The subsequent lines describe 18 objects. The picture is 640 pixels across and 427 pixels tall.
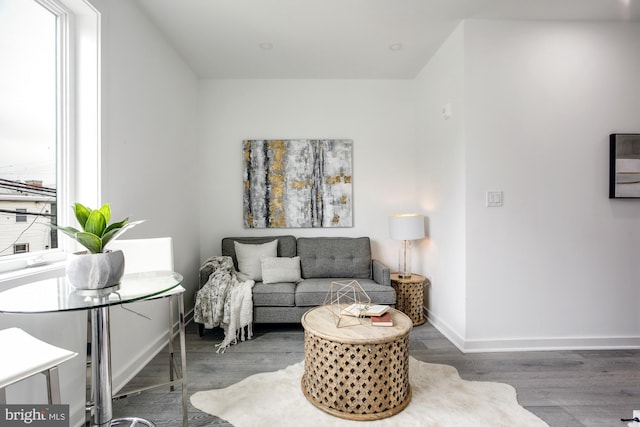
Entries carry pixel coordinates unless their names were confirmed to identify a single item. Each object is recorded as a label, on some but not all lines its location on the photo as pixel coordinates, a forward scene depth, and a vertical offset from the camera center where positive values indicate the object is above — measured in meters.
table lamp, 3.32 -0.17
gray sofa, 3.02 -0.69
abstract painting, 3.81 +0.34
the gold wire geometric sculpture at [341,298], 2.25 -0.78
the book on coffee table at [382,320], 1.92 -0.67
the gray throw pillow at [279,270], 3.24 -0.60
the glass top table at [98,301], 1.15 -0.33
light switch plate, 2.65 +0.09
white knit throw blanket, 2.81 -0.86
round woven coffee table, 1.76 -0.90
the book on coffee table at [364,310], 2.05 -0.65
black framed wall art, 2.66 +0.34
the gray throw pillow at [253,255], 3.39 -0.47
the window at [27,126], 1.58 +0.46
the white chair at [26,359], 0.98 -0.48
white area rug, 1.73 -1.14
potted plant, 1.31 -0.18
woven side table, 3.27 -0.90
